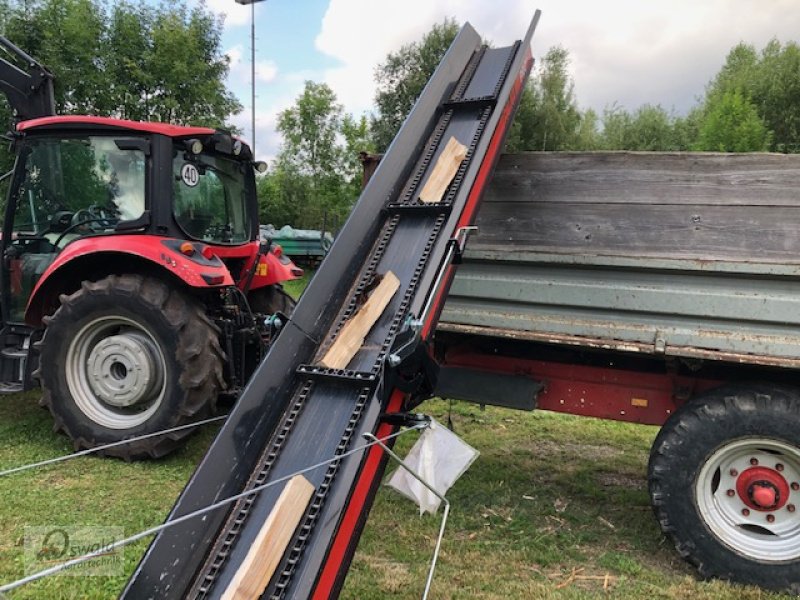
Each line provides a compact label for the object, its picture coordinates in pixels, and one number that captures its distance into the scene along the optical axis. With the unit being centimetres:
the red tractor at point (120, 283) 406
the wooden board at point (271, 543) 173
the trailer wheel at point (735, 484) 269
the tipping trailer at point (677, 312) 271
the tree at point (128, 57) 1369
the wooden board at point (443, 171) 281
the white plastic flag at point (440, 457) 235
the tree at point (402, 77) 2445
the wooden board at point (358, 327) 238
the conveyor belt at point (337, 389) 186
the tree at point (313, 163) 2638
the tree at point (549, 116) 2598
